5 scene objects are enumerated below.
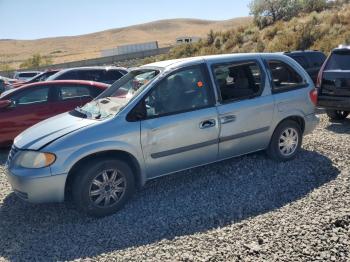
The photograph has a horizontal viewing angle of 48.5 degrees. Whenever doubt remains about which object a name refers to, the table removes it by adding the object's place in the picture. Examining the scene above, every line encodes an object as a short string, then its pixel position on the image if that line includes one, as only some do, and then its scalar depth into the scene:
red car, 7.78
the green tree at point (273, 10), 33.59
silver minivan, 4.50
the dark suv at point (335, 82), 7.72
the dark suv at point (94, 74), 12.30
